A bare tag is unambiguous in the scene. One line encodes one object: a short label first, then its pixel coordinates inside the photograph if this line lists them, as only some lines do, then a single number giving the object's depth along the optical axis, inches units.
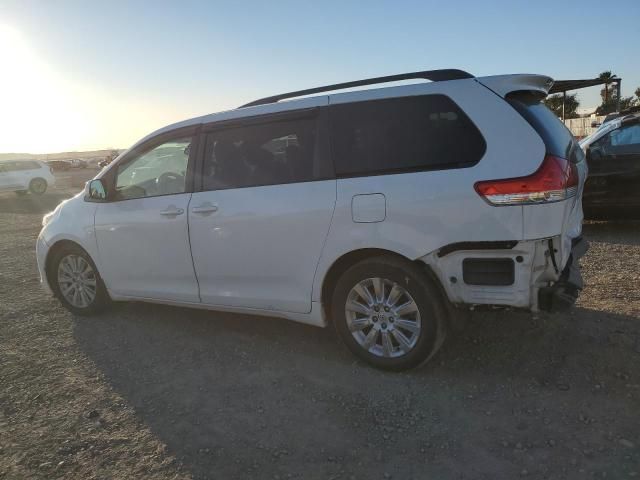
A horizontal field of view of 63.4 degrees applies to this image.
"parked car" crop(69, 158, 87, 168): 2481.8
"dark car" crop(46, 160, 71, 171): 2353.6
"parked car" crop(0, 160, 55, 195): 844.6
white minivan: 121.0
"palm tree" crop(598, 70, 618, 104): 2107.5
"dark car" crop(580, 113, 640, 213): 275.0
